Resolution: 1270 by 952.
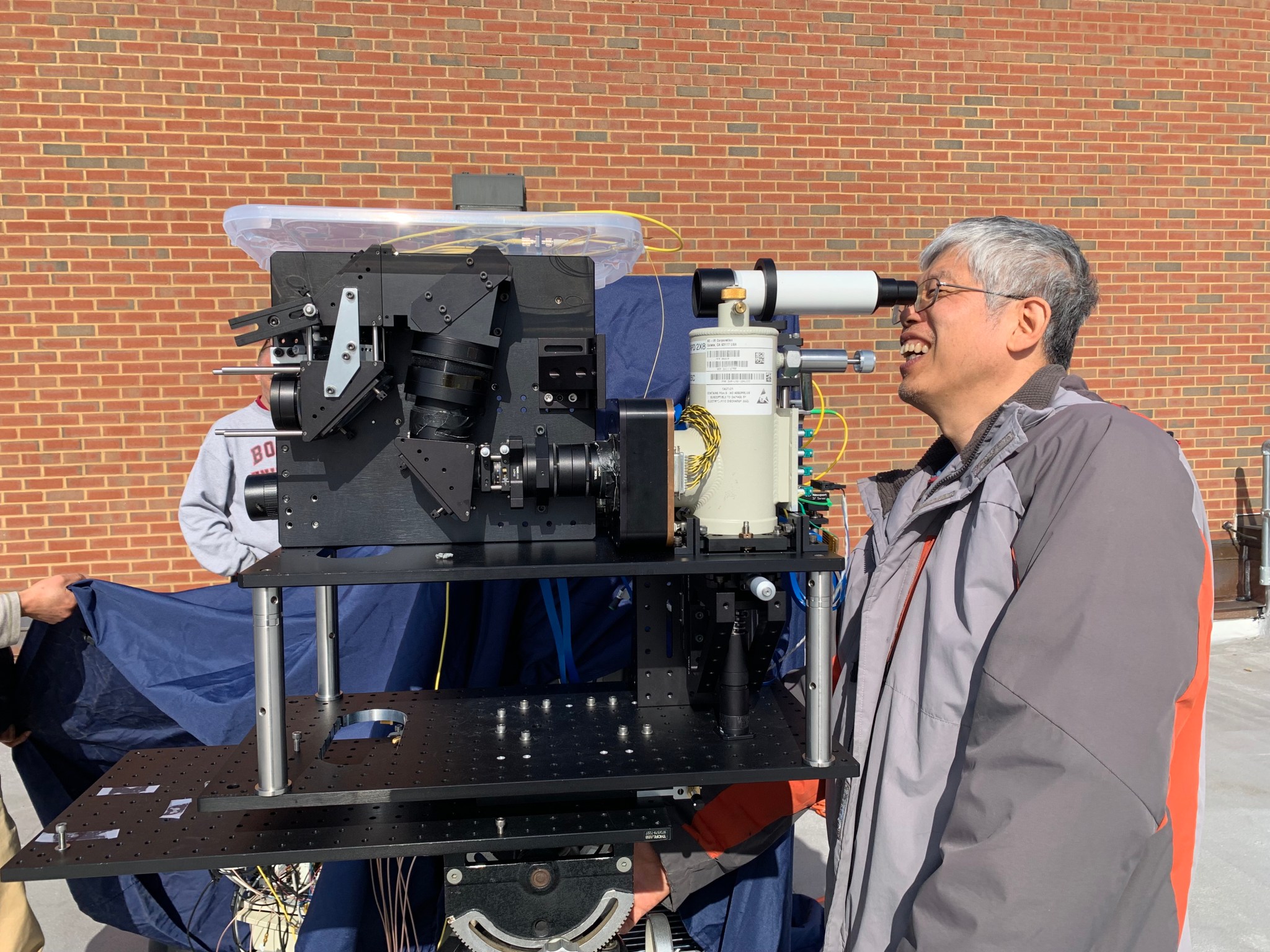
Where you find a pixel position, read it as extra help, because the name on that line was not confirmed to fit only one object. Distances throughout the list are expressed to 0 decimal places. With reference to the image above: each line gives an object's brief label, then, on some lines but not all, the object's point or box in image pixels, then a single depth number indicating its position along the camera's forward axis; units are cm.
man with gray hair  112
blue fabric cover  232
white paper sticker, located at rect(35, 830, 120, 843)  129
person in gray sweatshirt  324
